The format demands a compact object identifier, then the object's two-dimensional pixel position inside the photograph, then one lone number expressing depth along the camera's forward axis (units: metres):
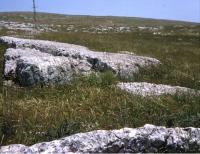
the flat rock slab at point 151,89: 5.70
